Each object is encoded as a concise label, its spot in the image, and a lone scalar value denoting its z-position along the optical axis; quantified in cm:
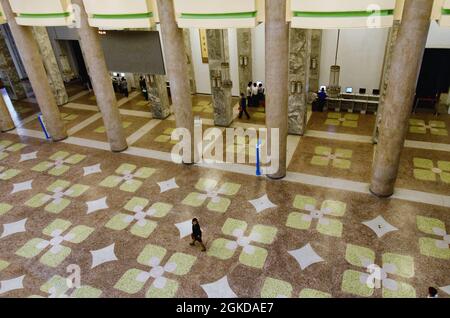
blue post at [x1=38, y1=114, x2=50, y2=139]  1359
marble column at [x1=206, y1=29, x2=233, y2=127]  1222
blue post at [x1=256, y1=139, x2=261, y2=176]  1018
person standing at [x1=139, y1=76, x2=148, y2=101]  1700
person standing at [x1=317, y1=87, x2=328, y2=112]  1433
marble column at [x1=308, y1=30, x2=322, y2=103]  1404
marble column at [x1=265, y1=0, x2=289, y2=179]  809
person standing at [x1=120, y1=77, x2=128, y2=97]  1753
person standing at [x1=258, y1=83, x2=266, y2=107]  1533
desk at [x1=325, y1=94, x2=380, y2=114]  1402
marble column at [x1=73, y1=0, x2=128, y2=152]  1045
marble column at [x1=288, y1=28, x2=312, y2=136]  1128
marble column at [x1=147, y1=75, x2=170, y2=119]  1414
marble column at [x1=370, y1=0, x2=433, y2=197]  698
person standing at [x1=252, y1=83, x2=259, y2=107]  1520
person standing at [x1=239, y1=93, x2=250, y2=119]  1412
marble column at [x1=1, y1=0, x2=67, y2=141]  1151
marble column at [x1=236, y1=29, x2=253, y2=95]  1487
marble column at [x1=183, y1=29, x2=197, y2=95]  1612
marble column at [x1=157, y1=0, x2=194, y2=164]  917
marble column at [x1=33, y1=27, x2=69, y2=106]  1555
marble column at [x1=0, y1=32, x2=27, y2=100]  1700
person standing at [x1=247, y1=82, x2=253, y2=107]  1505
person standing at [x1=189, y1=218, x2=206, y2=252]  748
